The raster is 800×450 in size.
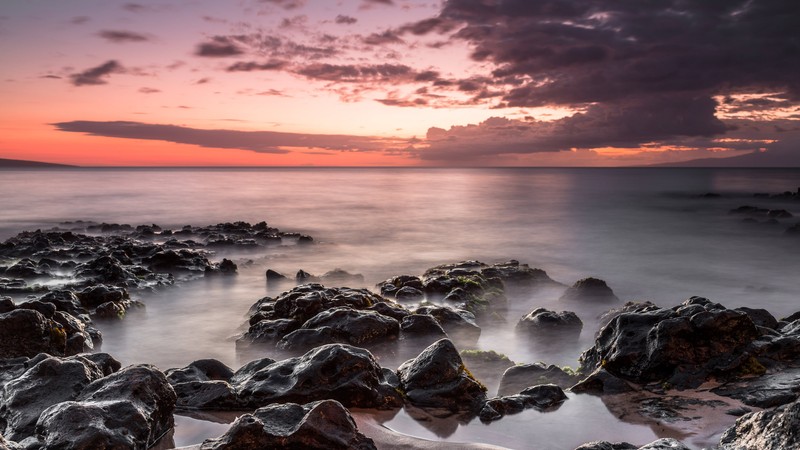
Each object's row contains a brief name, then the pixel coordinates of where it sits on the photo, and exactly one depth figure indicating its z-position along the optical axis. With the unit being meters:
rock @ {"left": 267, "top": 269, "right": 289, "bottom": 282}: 15.64
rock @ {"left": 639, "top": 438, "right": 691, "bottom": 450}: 3.76
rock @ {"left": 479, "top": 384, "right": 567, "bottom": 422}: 5.66
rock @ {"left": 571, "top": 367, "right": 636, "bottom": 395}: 6.27
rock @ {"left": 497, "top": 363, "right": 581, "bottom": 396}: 6.61
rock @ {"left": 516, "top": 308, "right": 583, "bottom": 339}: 9.42
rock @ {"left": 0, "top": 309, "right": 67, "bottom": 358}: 6.58
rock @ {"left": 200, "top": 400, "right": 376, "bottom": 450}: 4.04
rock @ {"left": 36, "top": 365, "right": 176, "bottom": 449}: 4.13
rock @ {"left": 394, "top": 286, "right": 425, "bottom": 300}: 12.30
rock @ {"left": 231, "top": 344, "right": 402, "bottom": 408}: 5.72
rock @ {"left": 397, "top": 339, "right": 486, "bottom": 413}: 5.88
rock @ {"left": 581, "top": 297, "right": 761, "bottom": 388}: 6.28
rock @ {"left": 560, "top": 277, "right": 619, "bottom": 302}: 12.95
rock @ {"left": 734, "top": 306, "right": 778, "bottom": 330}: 8.01
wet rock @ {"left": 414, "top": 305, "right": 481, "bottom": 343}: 9.62
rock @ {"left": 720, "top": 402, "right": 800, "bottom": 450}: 3.55
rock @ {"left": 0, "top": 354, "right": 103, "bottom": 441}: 4.74
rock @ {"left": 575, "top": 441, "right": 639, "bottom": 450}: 4.14
